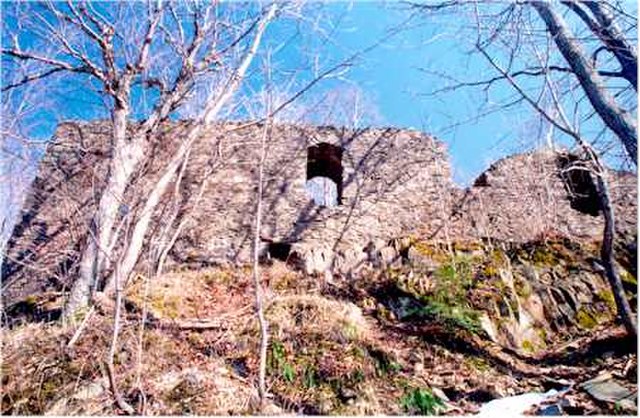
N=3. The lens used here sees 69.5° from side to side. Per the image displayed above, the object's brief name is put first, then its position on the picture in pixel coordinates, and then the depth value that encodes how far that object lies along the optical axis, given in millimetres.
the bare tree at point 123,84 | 6656
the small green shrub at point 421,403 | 3945
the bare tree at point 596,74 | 4426
